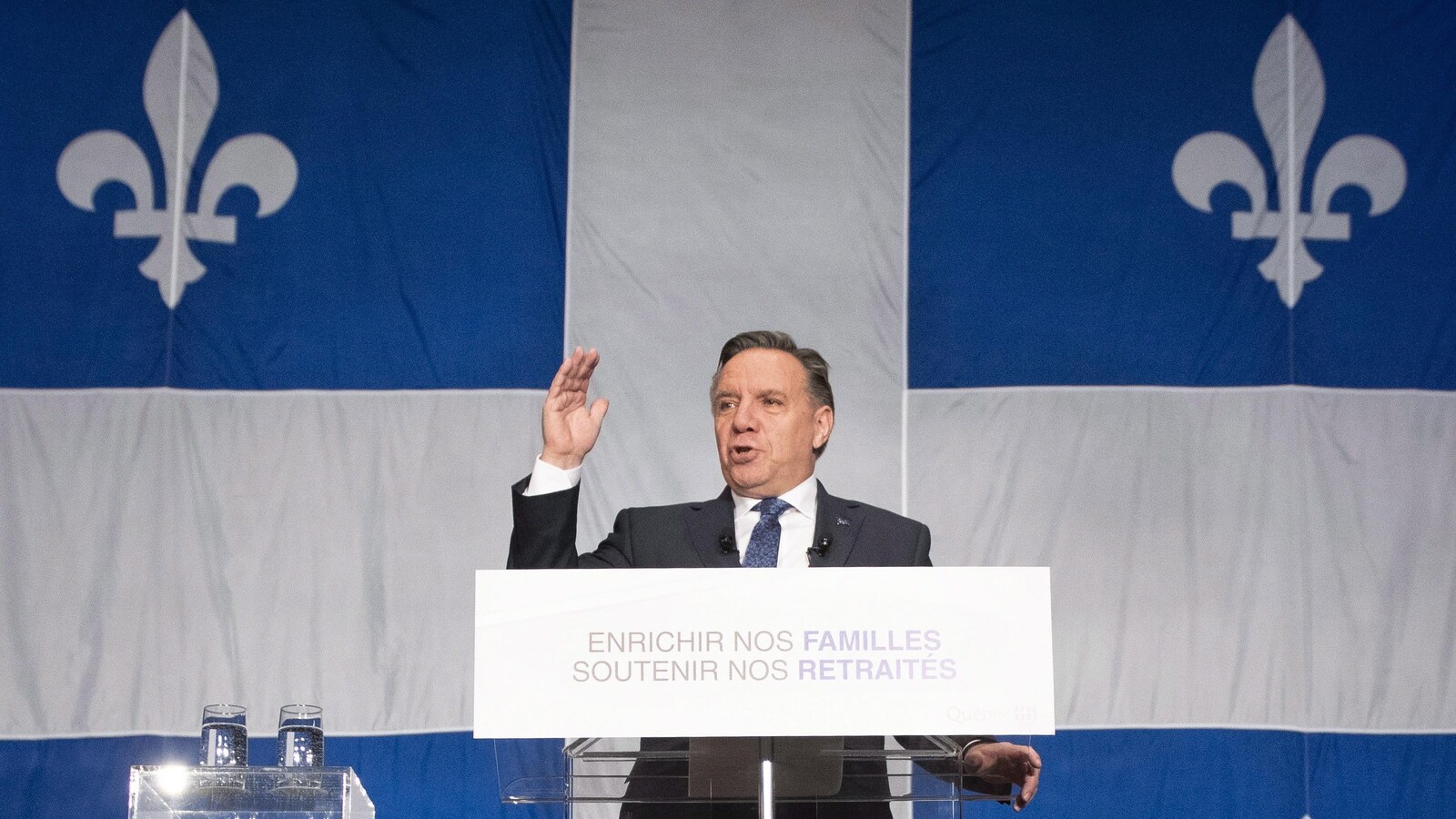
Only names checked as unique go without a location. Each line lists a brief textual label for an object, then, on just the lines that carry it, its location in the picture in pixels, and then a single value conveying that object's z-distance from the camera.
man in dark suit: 11.85
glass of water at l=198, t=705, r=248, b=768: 11.42
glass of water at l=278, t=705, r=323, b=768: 11.45
